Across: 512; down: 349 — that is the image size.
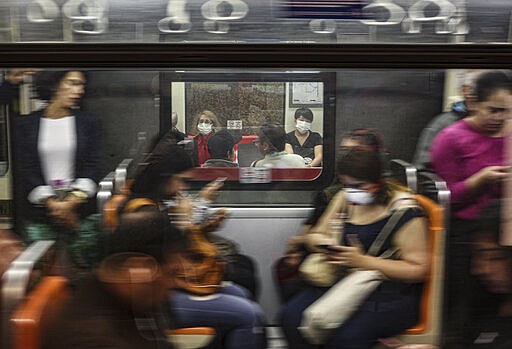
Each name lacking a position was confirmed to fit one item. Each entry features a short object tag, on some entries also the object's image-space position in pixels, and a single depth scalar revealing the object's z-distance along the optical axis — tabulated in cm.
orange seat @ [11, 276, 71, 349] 249
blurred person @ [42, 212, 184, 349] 254
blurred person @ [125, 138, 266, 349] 253
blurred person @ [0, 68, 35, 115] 245
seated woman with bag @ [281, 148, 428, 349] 256
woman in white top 249
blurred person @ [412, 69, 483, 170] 253
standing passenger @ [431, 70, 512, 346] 254
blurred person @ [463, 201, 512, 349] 262
